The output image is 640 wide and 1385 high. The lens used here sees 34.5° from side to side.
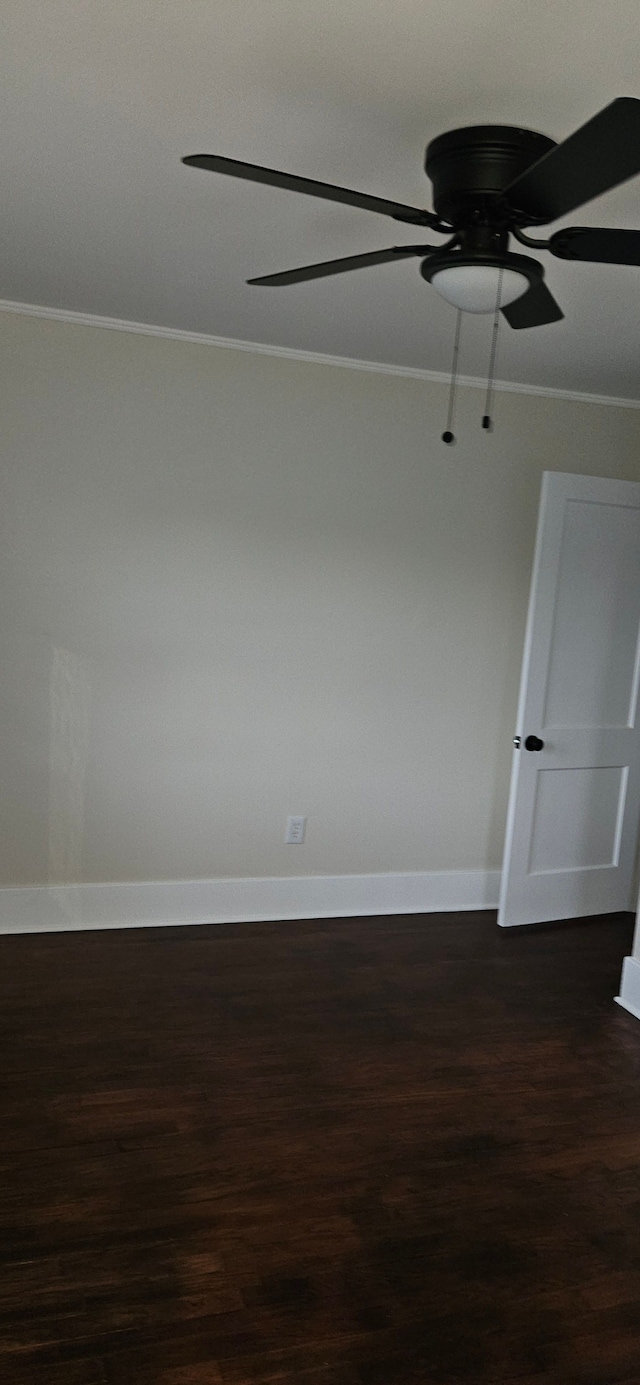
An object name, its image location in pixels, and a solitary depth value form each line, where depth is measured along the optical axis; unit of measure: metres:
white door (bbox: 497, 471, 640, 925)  4.29
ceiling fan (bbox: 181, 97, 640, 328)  1.70
